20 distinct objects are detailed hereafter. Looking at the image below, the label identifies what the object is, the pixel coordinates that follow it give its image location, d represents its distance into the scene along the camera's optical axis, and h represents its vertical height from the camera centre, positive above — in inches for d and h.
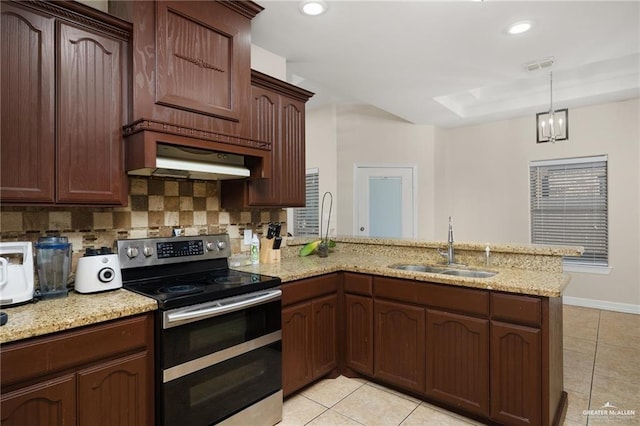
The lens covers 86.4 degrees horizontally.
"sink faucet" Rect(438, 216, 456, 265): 101.2 -12.7
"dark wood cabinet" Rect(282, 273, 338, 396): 86.5 -32.2
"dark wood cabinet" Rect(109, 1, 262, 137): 71.7 +34.6
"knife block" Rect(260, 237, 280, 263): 105.7 -12.6
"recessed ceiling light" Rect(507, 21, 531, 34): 99.5 +54.6
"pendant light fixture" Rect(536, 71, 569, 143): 131.1 +33.6
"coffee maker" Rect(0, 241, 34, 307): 55.2 -10.6
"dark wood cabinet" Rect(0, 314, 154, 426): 46.9 -25.1
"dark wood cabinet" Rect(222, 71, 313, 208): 97.0 +21.2
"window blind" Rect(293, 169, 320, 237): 227.9 -1.1
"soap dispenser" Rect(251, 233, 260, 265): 103.0 -11.9
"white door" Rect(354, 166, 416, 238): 214.4 +8.2
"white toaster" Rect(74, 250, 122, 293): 64.7 -11.8
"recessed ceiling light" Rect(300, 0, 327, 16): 88.0 +53.9
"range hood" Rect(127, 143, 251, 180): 74.2 +11.1
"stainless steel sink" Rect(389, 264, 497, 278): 92.5 -17.5
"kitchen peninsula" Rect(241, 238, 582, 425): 72.2 -28.7
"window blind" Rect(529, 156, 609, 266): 172.4 +2.6
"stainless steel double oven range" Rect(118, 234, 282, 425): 60.9 -24.3
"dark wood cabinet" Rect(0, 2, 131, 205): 58.4 +20.3
